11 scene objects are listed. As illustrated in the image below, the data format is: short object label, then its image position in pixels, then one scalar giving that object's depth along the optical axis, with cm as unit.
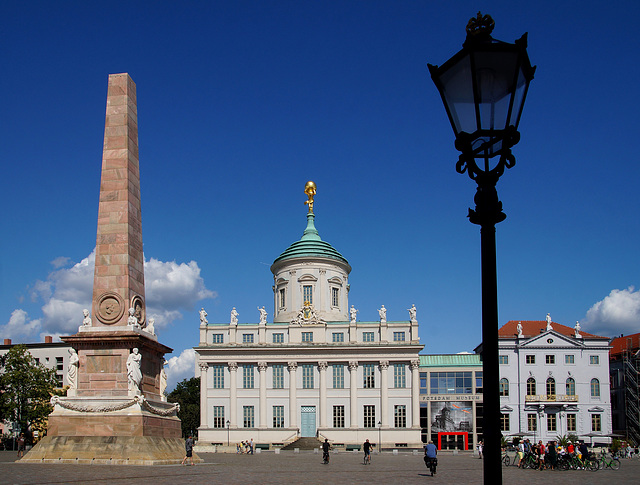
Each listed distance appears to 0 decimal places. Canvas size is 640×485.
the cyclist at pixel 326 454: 4067
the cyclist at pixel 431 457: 3131
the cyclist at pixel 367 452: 4237
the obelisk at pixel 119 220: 2888
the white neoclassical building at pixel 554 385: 7825
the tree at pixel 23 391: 6519
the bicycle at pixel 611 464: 4131
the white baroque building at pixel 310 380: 7594
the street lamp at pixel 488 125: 591
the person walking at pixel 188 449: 3030
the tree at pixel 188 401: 10344
